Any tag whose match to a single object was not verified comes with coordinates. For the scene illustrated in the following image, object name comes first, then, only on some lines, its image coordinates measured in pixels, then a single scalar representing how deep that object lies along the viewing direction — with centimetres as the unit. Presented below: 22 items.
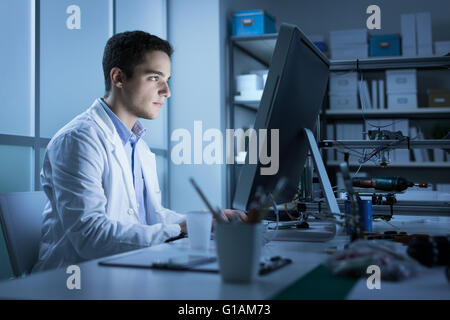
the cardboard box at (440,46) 367
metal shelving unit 365
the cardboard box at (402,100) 376
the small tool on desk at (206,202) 77
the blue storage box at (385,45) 376
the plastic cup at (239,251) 75
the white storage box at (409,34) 374
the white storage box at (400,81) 374
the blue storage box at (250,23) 360
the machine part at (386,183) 151
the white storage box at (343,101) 389
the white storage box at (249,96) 362
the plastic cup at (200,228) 107
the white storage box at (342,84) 388
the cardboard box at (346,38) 382
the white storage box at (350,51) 381
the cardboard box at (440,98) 375
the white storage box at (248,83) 363
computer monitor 108
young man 124
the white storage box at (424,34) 370
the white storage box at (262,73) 369
